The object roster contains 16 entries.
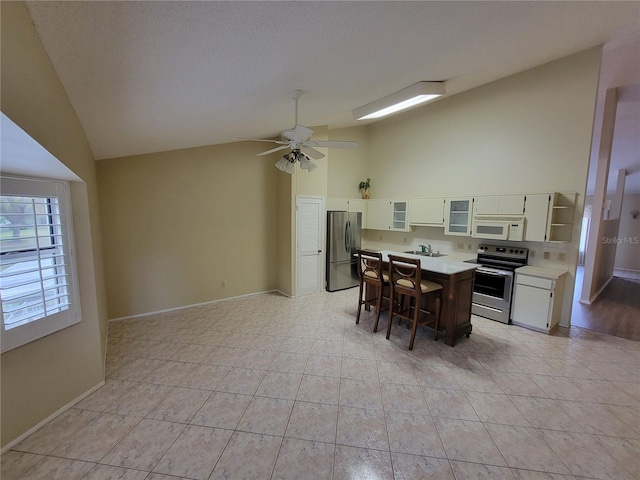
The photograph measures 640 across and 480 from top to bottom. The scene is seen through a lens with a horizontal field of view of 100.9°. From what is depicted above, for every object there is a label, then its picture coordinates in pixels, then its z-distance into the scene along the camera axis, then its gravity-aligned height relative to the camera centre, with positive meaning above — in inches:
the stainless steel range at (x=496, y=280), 149.6 -37.2
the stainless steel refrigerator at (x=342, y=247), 204.5 -26.1
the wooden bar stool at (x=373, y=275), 134.4 -32.7
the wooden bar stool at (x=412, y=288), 120.8 -34.6
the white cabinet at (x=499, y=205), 147.4 +6.3
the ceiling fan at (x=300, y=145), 105.4 +30.4
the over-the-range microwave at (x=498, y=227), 145.6 -6.6
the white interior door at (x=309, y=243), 191.3 -22.2
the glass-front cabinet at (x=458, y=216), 166.7 -0.4
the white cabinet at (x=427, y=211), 181.3 +2.7
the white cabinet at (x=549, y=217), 137.9 -0.4
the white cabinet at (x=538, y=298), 135.4 -43.0
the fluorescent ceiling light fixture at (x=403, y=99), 117.7 +55.3
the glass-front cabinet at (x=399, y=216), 203.5 -1.1
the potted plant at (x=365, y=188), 234.8 +23.2
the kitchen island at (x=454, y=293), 125.3 -38.0
